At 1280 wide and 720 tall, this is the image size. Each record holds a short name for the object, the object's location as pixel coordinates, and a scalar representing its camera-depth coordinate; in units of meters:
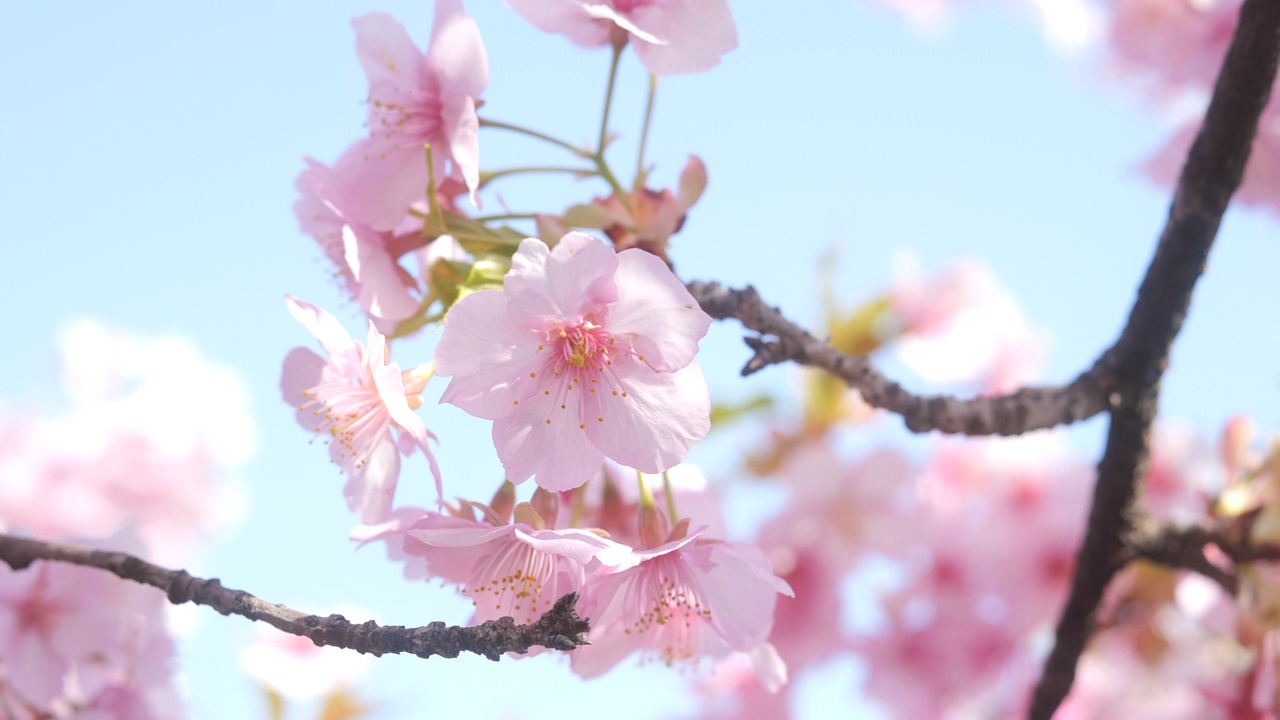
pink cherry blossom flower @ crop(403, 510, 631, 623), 0.55
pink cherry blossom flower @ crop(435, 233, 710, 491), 0.55
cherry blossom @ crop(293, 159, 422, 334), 0.57
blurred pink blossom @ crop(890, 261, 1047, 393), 0.92
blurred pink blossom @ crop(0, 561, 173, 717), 0.61
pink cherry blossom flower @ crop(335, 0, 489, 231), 0.57
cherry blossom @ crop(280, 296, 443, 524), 0.56
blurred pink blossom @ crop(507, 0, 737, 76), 0.57
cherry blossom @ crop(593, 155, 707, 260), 0.58
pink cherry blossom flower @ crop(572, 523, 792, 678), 0.56
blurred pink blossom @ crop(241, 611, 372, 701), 0.70
